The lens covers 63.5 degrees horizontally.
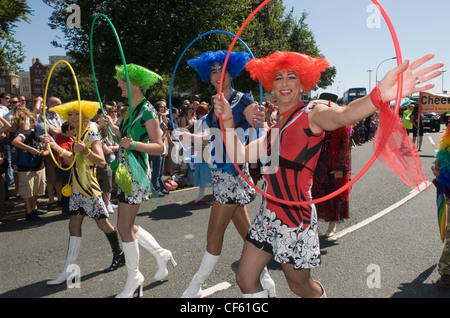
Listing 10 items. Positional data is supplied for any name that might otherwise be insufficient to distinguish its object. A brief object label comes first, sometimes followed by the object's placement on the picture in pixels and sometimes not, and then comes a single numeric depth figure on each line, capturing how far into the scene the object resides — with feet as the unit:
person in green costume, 11.06
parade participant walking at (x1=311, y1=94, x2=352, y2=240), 16.40
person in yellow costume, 12.67
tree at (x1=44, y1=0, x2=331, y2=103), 50.88
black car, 84.69
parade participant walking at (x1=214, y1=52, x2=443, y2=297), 7.63
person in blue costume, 10.49
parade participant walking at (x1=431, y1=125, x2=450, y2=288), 11.85
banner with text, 40.65
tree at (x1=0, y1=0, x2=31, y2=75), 46.01
